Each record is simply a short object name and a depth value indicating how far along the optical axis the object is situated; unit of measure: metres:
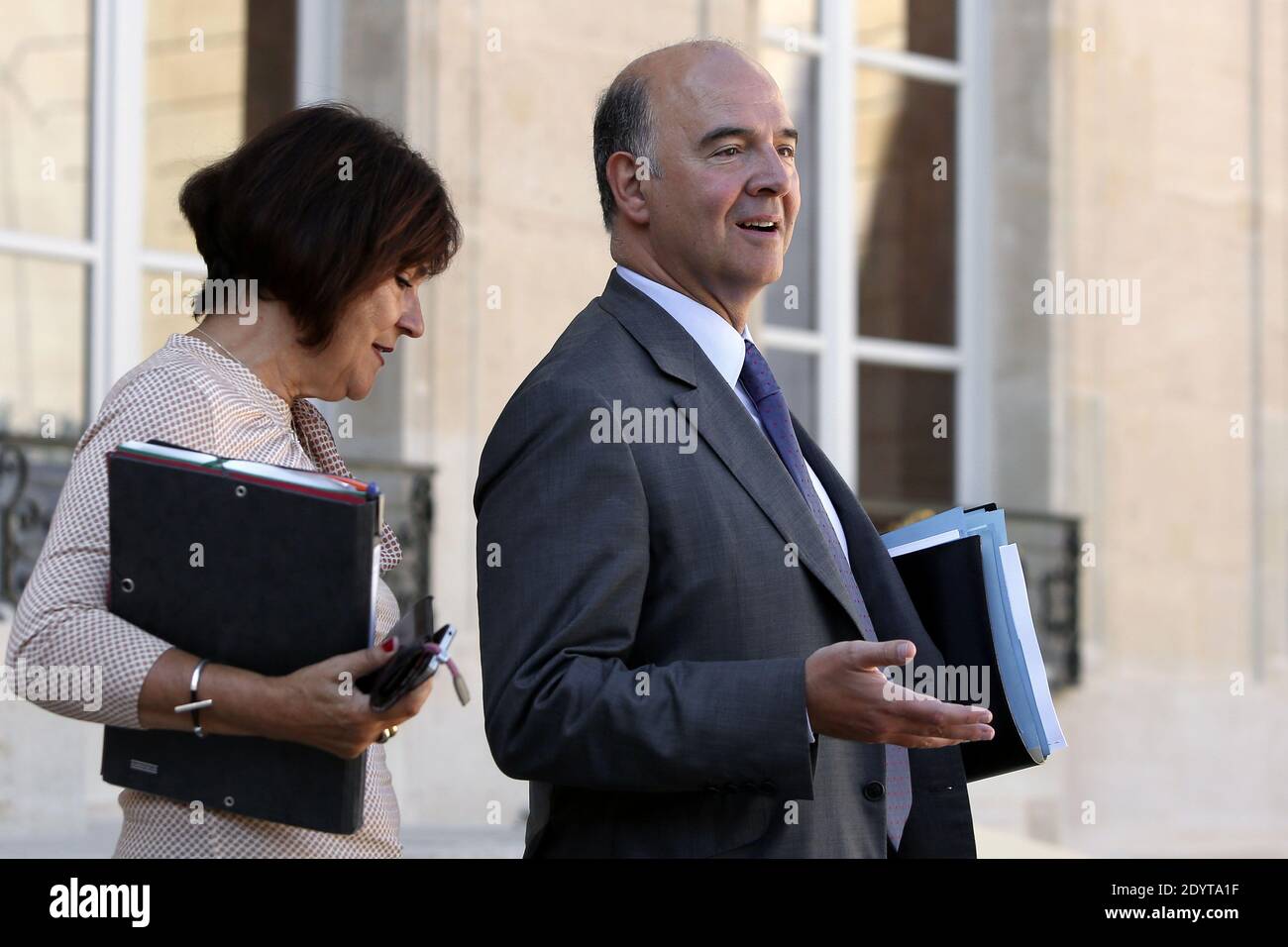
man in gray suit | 5.95
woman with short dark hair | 5.89
